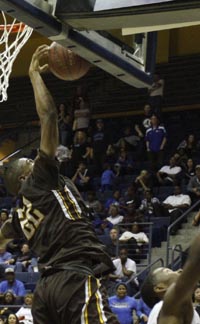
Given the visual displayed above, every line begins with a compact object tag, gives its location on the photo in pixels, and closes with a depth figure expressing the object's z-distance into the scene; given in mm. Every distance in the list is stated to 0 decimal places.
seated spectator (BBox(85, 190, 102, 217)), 15258
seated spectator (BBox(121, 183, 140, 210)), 14961
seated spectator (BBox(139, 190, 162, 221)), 14500
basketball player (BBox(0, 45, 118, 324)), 4785
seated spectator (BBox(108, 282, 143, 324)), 11102
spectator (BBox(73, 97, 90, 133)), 17547
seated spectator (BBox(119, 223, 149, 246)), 13750
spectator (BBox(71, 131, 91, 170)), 17094
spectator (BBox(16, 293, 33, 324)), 11711
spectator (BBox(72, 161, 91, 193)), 16516
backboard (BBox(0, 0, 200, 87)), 5234
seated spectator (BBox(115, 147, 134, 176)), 16531
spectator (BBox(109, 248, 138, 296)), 12477
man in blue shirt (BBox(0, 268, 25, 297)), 12586
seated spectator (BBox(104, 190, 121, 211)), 15336
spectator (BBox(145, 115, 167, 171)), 15953
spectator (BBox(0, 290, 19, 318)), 12107
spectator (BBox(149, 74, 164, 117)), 16625
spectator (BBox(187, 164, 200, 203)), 14352
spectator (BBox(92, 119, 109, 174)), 17094
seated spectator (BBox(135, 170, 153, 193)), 15398
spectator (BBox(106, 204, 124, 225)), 14599
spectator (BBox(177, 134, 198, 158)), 16016
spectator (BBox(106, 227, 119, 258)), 13742
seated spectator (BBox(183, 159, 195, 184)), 15188
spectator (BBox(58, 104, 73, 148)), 17344
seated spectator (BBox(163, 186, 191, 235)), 14219
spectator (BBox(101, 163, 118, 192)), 16328
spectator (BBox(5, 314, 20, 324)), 11094
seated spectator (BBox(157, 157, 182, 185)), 15430
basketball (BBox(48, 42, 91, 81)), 5711
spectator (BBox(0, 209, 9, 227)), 14766
